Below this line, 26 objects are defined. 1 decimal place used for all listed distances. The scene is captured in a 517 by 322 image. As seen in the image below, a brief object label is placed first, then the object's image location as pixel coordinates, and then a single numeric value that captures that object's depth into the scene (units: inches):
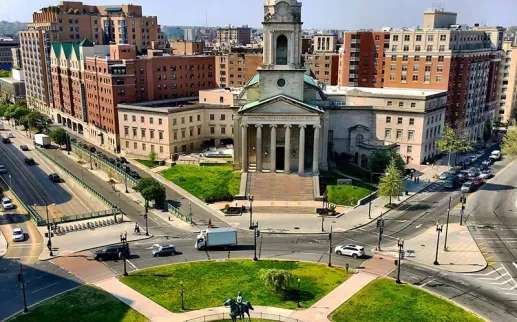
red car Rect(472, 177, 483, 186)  3868.6
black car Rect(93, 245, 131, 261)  2493.8
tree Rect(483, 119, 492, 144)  5848.4
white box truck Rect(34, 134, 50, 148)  5303.6
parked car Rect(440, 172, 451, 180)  4025.6
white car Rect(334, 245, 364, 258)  2532.0
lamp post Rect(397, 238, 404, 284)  2197.3
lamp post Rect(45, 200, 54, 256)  2561.0
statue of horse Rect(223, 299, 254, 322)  1684.3
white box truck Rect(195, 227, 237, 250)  2603.3
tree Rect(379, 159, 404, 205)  3282.5
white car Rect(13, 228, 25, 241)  2755.9
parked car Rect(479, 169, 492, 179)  4087.1
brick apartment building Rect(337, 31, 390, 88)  5728.3
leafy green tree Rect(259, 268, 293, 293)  2092.8
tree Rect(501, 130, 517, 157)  3925.2
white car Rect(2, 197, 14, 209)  3361.2
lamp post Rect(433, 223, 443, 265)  2449.7
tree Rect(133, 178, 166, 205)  3272.6
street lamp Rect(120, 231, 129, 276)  2286.7
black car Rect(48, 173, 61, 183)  4306.1
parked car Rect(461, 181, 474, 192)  3688.5
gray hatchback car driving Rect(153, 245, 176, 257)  2546.8
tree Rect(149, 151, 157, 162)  4503.0
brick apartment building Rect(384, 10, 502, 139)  4896.7
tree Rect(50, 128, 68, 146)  5177.2
